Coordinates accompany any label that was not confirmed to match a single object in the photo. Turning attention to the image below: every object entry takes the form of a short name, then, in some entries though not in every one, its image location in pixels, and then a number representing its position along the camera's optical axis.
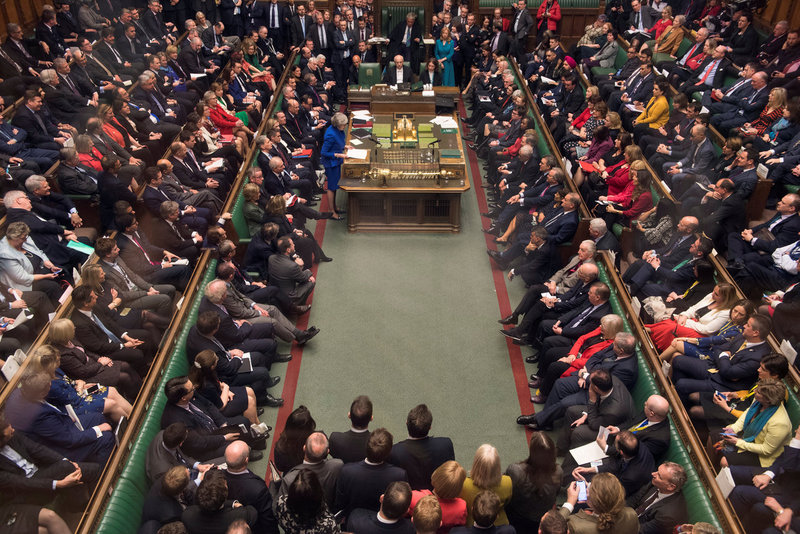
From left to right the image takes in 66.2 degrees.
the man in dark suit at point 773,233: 5.75
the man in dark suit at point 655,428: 4.10
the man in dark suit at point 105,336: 4.75
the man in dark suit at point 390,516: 3.26
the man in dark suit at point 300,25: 12.50
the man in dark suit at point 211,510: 3.31
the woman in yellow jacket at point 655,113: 8.58
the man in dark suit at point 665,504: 3.59
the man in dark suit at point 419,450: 3.86
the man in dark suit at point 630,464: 3.87
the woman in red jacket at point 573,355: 4.94
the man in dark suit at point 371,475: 3.64
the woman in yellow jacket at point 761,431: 3.89
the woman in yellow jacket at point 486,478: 3.59
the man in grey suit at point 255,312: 5.54
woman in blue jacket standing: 8.24
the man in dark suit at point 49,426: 3.90
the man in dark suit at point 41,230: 5.65
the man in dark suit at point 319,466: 3.77
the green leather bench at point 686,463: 3.60
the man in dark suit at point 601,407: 4.38
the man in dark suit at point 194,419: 4.17
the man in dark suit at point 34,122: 7.25
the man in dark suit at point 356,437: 4.04
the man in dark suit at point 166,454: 3.83
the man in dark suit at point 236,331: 5.23
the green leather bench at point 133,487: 3.61
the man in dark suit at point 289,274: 6.23
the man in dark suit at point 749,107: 7.73
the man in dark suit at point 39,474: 3.63
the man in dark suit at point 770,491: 3.67
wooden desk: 7.89
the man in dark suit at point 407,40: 12.52
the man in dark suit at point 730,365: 4.45
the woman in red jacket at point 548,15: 13.43
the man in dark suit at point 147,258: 5.77
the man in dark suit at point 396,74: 11.42
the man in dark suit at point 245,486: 3.67
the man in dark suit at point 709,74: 8.92
